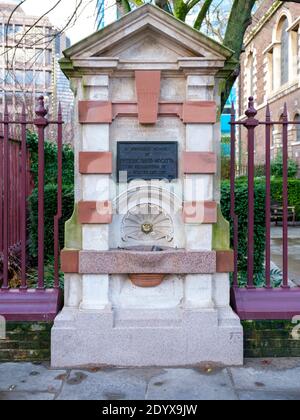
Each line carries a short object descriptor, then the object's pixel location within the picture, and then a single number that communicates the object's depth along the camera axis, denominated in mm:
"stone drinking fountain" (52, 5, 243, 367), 4199
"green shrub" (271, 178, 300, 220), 18922
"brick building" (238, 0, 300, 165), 23594
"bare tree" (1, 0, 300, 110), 7152
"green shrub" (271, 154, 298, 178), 21797
